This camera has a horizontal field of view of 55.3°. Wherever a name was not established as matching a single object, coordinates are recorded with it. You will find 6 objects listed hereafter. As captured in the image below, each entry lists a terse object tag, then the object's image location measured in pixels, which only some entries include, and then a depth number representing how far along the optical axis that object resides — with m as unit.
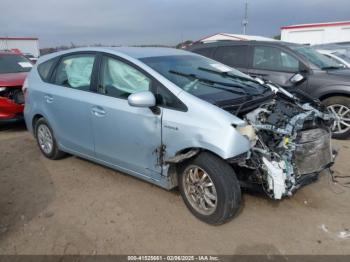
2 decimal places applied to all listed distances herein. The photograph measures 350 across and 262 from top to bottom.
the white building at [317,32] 25.58
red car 6.77
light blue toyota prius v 3.11
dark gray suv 5.98
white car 8.09
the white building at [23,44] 29.29
